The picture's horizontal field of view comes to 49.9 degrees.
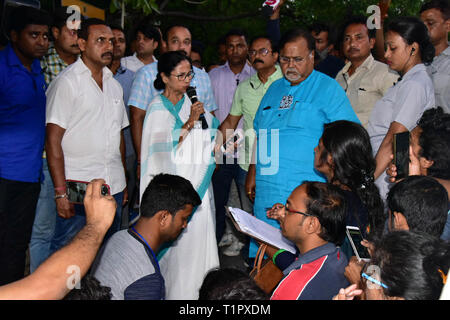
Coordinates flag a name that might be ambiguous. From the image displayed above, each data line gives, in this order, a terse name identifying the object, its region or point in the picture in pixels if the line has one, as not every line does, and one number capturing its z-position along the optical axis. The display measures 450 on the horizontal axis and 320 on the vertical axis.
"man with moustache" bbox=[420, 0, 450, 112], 3.44
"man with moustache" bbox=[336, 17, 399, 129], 3.73
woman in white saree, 3.49
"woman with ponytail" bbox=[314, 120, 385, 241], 2.38
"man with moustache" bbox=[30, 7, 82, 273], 3.41
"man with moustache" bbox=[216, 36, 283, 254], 4.14
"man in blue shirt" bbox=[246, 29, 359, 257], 3.04
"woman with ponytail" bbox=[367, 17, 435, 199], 2.96
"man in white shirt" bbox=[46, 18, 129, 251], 3.20
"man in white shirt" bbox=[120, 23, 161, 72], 4.95
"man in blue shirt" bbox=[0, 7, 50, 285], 3.19
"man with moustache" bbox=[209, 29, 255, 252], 4.46
